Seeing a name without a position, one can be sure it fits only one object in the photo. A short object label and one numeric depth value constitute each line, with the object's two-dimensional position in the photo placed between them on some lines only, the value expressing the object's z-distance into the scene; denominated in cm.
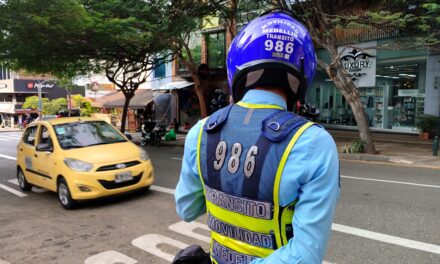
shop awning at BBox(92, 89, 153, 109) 2867
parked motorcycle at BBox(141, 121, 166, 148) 1806
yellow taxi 669
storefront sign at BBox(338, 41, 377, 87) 1731
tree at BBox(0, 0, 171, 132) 1029
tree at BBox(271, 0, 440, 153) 1205
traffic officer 131
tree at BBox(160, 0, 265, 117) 1396
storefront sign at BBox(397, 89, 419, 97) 1673
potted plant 1530
